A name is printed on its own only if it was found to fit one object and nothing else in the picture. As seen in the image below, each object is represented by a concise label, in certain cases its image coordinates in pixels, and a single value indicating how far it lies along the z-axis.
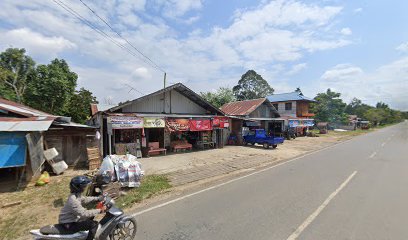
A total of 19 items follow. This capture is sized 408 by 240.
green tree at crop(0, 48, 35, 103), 25.05
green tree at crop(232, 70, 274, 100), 55.34
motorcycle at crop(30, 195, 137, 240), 3.85
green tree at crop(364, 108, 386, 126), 82.10
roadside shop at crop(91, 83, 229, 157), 14.52
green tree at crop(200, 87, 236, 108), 45.72
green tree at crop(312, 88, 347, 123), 51.75
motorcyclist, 3.87
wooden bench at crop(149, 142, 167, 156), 15.54
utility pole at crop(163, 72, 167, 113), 17.67
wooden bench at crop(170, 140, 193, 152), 17.33
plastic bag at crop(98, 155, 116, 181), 8.04
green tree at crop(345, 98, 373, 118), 96.62
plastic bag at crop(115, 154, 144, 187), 8.15
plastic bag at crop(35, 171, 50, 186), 8.72
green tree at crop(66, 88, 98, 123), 28.89
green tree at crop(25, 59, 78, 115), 23.50
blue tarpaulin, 8.12
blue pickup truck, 19.62
